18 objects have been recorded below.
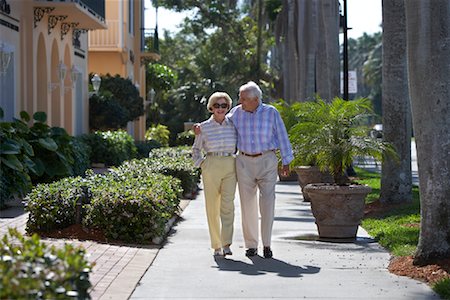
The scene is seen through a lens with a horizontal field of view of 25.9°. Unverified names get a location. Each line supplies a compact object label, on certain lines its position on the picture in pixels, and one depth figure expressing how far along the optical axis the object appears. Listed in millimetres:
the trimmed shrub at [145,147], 33156
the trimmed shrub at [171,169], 16500
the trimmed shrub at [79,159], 19202
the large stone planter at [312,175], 18609
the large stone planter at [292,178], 25916
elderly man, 10523
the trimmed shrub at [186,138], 48531
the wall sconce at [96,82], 31556
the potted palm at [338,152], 12391
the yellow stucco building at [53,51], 20703
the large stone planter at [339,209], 12367
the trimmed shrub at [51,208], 11516
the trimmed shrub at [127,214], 11133
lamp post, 27791
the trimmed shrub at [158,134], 46475
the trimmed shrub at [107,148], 27391
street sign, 44703
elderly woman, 10523
